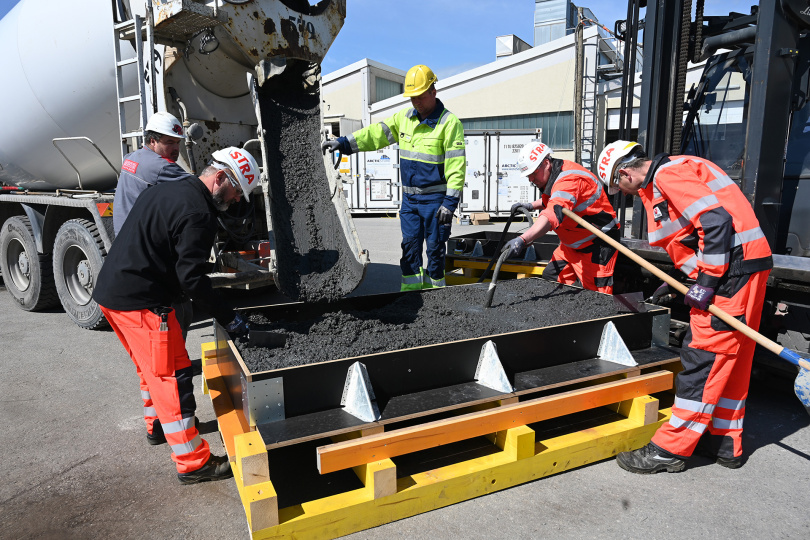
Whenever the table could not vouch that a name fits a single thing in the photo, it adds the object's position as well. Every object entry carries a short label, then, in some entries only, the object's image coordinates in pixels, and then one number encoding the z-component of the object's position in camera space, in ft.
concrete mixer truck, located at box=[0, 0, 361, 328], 14.23
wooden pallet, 7.60
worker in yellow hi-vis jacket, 15.16
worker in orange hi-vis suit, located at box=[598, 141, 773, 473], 9.33
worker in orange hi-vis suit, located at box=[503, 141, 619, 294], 13.67
